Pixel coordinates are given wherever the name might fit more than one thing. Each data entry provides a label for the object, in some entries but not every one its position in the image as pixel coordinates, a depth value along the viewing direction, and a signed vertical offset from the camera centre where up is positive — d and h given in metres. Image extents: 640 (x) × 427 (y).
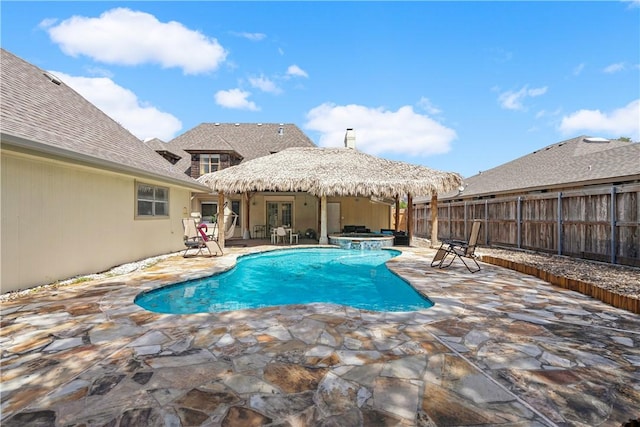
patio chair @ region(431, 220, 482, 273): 7.90 -0.85
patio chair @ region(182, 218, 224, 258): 10.29 -0.92
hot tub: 12.88 -1.24
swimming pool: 5.57 -1.68
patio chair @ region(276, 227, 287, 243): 14.08 -0.89
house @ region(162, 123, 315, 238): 17.51 +3.15
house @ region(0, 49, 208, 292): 5.32 +0.57
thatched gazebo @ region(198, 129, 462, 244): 12.64 +1.15
